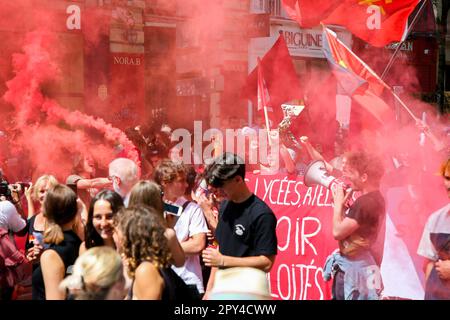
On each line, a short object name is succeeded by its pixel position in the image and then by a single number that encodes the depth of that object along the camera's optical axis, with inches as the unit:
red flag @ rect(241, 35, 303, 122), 653.3
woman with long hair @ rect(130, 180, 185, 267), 331.6
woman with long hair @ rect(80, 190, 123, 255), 324.8
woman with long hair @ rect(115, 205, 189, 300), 260.2
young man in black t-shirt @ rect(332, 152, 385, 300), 364.2
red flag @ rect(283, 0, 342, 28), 780.0
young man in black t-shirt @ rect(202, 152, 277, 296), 324.5
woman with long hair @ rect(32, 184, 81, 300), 294.8
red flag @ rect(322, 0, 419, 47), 661.9
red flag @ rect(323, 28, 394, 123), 512.4
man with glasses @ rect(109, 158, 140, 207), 409.7
